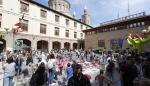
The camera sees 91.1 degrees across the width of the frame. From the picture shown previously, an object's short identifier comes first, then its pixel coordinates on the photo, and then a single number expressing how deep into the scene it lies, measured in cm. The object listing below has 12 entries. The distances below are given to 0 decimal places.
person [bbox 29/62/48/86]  232
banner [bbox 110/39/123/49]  1205
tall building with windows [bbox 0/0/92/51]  1004
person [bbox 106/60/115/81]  376
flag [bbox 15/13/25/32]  1004
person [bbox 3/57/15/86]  318
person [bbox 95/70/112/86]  324
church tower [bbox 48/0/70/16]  2087
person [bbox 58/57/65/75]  494
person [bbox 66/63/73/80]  394
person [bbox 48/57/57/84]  402
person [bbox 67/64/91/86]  196
